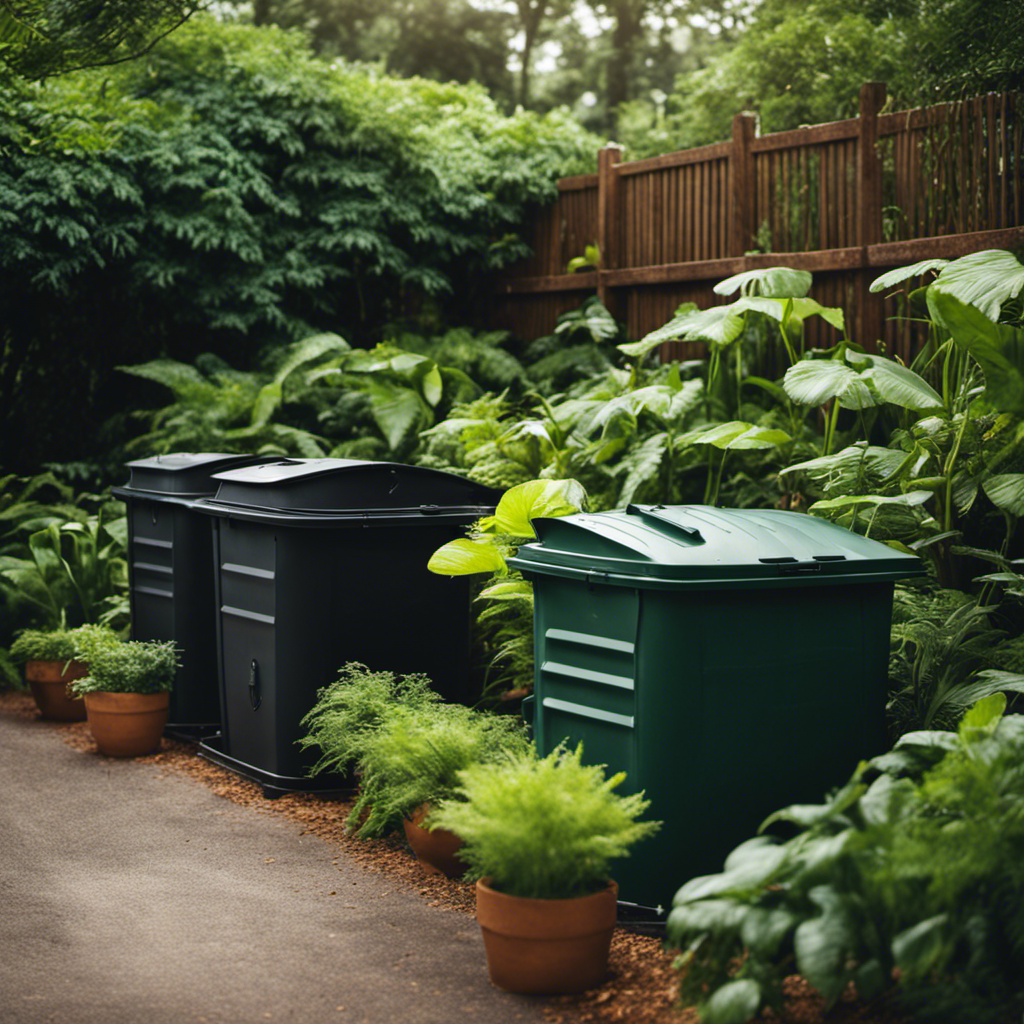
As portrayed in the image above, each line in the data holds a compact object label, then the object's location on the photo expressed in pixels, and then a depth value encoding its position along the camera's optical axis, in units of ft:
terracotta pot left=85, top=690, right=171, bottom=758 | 19.04
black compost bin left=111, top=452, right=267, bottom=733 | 20.12
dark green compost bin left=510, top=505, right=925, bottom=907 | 11.23
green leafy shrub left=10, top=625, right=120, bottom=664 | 20.48
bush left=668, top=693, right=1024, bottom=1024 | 8.21
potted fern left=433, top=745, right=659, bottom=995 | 9.85
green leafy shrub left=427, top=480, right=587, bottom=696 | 15.05
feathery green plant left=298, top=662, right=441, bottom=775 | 14.67
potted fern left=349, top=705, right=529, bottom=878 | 13.00
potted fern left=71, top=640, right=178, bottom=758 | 19.01
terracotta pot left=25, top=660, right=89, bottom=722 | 21.77
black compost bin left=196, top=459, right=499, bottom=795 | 16.39
